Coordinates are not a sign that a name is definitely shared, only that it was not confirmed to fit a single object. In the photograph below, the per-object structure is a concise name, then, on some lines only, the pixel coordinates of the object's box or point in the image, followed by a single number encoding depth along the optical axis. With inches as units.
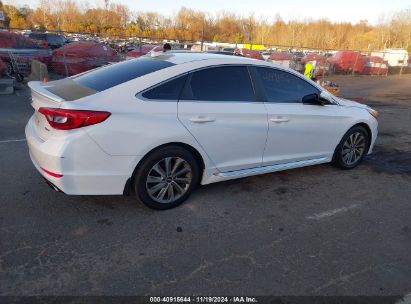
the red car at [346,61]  997.8
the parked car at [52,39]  1047.2
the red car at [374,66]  1063.6
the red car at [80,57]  569.9
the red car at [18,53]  553.3
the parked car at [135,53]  736.2
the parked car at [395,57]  1274.9
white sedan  129.2
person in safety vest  546.0
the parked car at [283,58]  857.7
